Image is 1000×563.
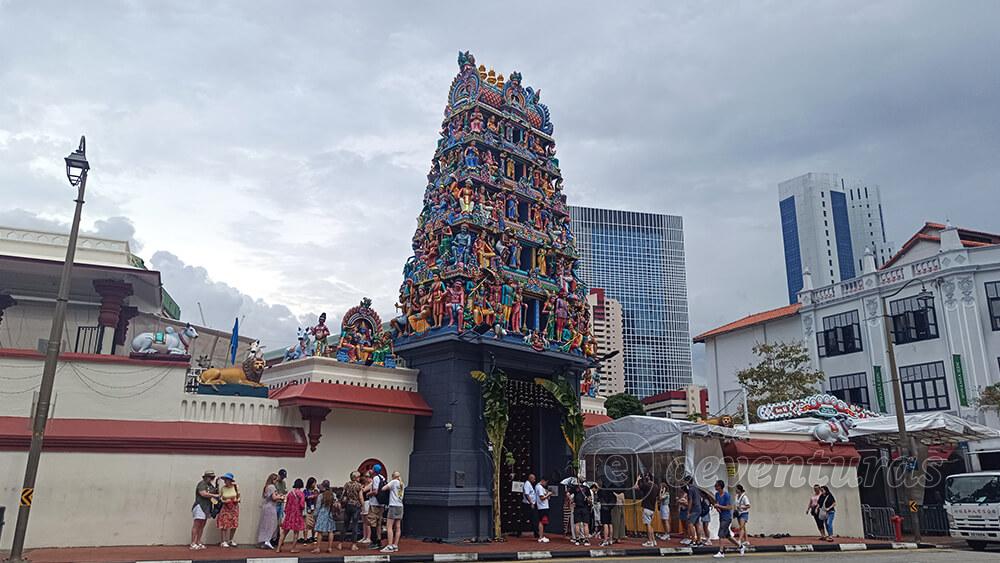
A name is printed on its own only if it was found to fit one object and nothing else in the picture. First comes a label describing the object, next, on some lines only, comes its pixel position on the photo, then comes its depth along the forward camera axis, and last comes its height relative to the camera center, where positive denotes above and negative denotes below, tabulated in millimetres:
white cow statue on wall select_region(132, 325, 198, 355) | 17016 +3128
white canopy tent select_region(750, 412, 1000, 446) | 23281 +1806
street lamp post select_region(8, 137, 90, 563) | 12242 +1491
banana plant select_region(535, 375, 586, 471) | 21422 +1967
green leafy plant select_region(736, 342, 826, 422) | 34688 +4974
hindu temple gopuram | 21172 +7642
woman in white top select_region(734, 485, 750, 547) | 18195 -738
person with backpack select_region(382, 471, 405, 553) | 15914 -748
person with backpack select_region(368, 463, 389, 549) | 16797 -564
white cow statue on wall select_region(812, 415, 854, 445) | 23875 +1753
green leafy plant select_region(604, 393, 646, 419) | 59750 +6222
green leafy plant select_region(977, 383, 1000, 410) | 29625 +3591
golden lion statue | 19000 +2682
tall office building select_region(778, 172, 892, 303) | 150500 +53725
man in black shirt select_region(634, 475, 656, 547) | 18688 -544
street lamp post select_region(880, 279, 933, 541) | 21125 +1813
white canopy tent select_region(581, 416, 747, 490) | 19922 +1073
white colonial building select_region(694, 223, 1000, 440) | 32469 +7821
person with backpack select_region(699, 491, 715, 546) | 18625 -912
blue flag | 22509 +4266
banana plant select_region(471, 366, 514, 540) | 19734 +1859
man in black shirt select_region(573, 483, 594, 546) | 18641 -696
